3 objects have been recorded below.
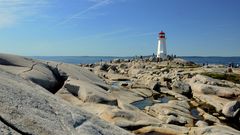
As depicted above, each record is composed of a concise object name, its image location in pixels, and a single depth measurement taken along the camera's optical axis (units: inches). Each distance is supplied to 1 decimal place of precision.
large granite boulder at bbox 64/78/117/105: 496.3
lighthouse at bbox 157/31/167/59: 2450.6
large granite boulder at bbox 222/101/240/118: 724.0
